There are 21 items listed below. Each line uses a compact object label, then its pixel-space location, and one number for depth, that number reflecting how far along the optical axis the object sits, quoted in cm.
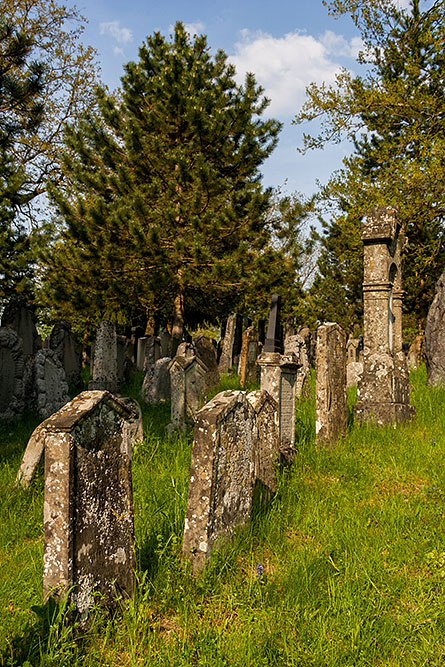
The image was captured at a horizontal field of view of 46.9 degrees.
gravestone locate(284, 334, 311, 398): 1179
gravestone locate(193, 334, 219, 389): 1276
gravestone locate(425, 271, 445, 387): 1034
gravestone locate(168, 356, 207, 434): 779
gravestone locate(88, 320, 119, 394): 1002
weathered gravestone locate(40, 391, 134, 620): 258
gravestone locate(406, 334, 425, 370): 1788
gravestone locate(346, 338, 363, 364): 1834
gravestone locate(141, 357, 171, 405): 1105
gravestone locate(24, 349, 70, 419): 870
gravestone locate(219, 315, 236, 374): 1705
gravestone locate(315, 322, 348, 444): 640
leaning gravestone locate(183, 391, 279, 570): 324
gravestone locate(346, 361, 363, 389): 1243
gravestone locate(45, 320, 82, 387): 1273
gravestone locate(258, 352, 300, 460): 595
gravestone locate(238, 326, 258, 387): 1359
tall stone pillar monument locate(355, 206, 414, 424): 753
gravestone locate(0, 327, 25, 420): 880
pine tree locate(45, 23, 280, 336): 1780
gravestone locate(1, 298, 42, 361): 1300
